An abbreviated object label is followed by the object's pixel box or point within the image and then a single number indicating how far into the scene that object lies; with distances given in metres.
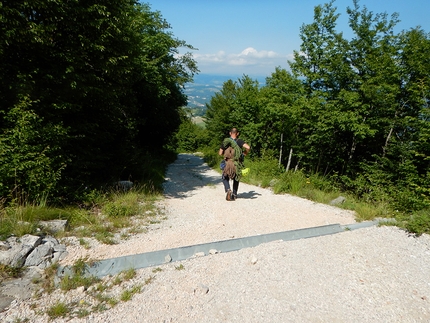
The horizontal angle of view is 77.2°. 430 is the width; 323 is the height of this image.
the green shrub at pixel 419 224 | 5.70
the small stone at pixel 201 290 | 3.52
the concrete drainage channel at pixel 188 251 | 3.92
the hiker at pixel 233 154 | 8.16
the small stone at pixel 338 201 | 8.39
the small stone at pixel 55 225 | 4.87
